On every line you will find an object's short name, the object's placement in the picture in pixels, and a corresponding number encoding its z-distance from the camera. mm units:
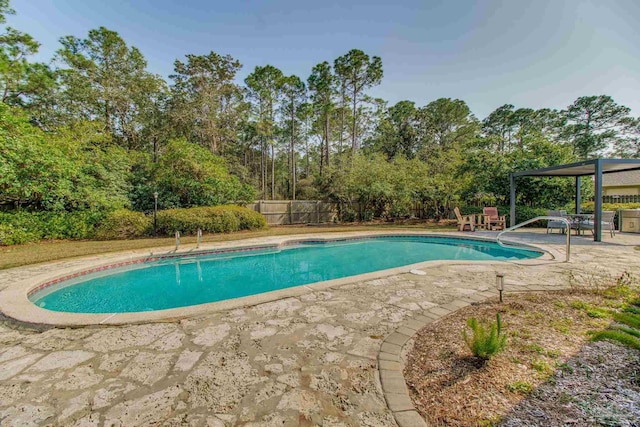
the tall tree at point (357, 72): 19516
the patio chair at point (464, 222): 11164
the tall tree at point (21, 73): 11969
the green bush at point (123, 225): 9516
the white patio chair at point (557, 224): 9884
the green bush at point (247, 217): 11830
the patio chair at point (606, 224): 8698
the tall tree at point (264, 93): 20125
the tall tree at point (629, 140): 26672
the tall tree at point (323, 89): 20000
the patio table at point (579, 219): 8961
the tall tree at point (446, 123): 25000
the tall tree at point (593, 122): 27016
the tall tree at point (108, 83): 15188
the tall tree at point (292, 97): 20516
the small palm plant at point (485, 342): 1988
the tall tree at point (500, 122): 29609
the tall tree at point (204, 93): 19016
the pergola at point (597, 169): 7844
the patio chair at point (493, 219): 11375
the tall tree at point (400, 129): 24812
